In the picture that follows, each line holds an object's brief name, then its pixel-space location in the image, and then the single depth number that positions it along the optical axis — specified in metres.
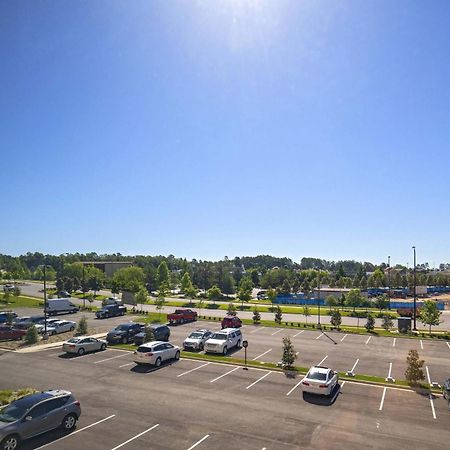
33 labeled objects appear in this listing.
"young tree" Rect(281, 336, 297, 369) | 26.83
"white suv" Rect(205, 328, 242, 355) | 31.11
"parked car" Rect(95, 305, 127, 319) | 54.72
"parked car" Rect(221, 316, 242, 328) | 46.29
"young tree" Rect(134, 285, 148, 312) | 62.00
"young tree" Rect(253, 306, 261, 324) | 51.59
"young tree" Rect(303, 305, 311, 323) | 55.55
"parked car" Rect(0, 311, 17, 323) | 44.97
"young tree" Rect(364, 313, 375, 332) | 44.94
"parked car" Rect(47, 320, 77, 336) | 41.06
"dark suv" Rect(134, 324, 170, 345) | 34.75
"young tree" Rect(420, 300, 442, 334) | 44.00
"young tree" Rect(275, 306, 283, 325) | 50.94
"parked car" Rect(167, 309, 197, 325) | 49.53
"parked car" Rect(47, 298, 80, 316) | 58.44
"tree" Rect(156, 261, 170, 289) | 115.35
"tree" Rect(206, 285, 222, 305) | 77.00
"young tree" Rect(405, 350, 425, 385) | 22.89
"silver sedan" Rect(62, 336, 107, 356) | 30.84
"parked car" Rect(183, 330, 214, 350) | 32.75
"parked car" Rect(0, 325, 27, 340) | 38.31
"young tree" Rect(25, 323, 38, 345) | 36.12
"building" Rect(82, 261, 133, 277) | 162.75
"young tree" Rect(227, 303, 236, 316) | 55.36
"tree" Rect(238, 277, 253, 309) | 73.44
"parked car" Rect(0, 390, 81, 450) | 13.70
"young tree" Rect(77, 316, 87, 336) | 40.56
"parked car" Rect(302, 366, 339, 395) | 20.11
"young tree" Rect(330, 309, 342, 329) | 46.59
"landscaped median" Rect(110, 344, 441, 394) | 22.97
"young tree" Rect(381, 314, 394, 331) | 45.34
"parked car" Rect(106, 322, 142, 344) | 35.34
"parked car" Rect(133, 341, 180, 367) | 26.60
